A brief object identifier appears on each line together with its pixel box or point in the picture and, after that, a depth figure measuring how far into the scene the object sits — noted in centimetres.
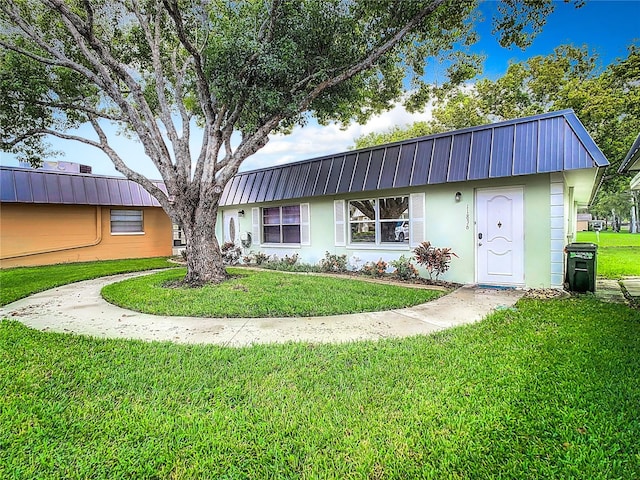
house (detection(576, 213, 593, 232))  4256
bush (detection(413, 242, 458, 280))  707
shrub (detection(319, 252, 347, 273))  904
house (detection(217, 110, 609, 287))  600
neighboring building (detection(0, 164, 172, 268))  1116
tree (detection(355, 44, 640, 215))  1353
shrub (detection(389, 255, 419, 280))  752
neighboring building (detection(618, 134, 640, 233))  461
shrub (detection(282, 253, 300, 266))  1006
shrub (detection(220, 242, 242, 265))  1184
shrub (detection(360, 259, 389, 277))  804
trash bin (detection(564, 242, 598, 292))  581
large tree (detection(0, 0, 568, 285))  664
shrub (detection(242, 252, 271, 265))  1107
